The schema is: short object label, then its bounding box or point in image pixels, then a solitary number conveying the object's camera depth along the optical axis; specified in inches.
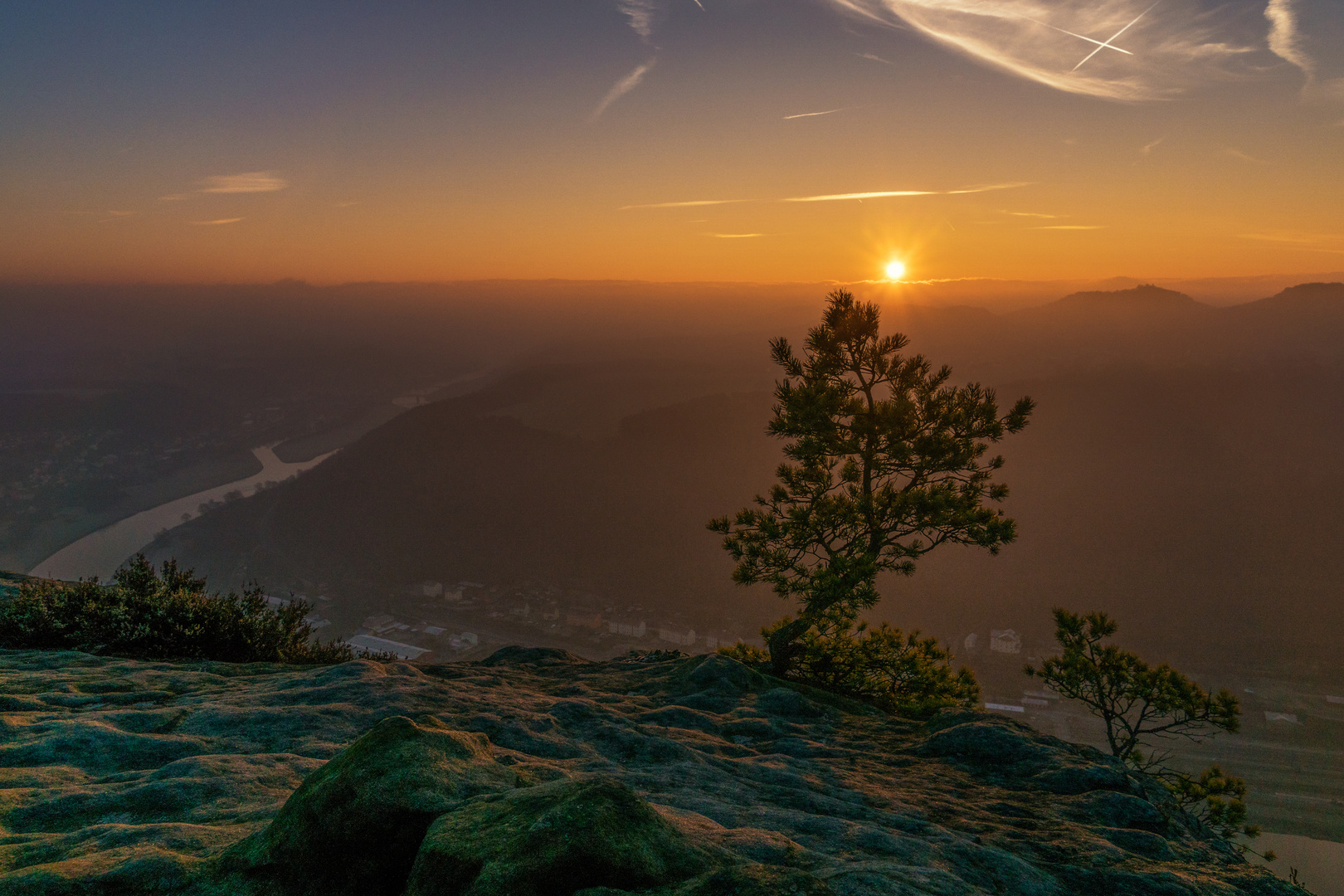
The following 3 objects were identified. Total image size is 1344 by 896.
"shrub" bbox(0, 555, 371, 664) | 384.5
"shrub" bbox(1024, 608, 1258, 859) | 427.5
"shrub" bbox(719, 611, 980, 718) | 522.6
